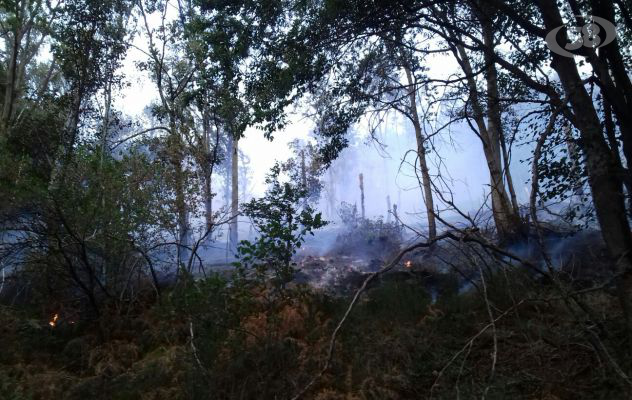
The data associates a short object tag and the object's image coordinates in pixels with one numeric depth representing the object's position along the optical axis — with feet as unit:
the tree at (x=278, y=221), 21.76
